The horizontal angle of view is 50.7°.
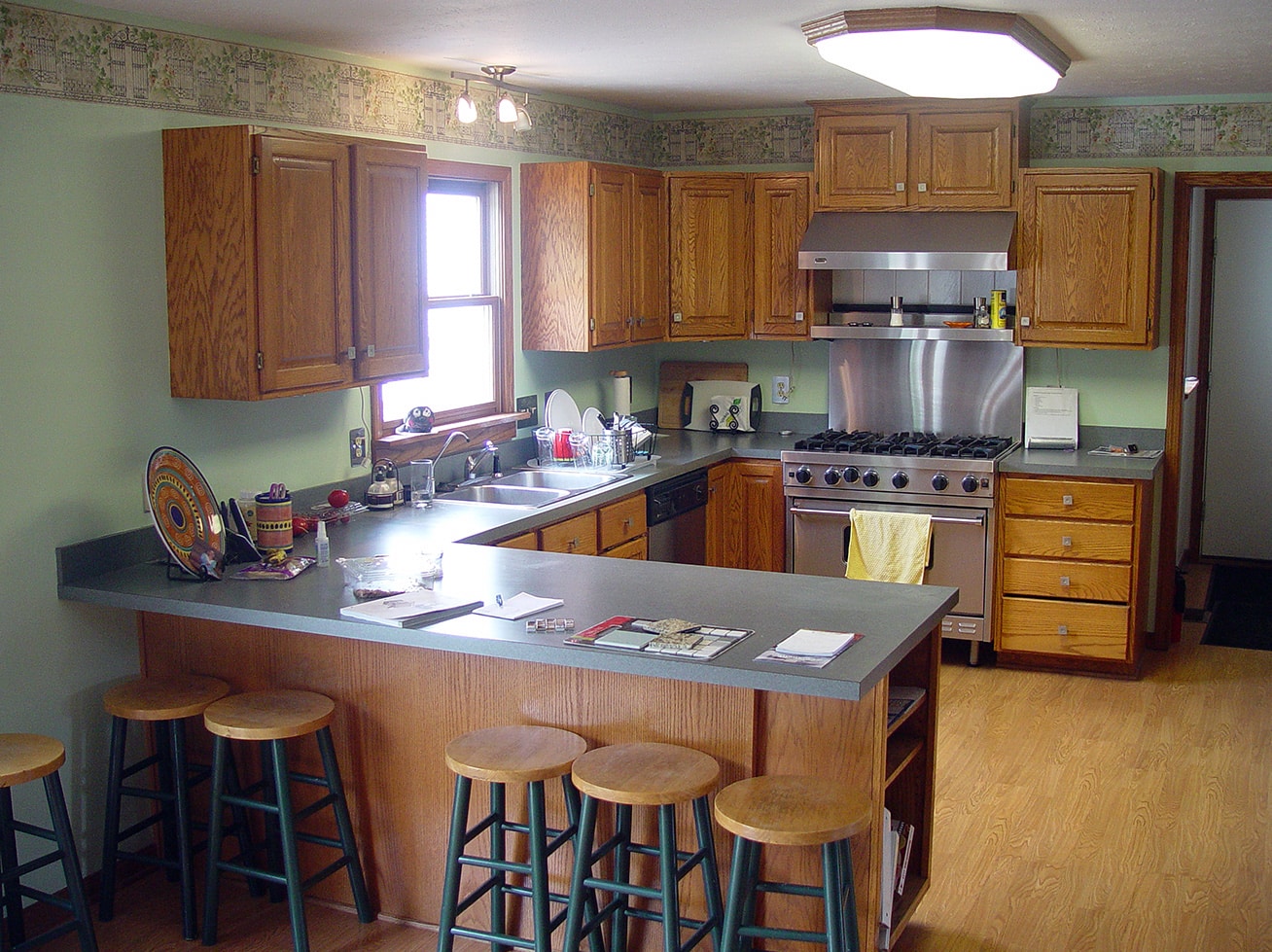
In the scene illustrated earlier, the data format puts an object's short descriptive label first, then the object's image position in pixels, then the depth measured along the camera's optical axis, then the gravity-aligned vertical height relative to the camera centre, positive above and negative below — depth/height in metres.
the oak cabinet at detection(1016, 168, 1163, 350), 5.64 +0.28
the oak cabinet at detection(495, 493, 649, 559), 4.67 -0.75
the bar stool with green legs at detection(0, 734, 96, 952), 3.12 -1.19
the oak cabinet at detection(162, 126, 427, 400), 3.67 +0.20
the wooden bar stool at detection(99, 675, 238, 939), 3.46 -1.15
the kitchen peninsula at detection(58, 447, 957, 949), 3.07 -0.87
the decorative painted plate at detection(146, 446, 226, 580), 3.59 -0.50
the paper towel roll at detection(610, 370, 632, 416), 6.36 -0.32
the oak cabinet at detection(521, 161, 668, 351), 5.52 +0.31
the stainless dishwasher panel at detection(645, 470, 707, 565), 5.55 -0.82
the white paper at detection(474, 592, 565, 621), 3.28 -0.69
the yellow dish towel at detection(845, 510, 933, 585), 4.86 -0.82
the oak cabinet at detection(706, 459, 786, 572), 6.16 -0.87
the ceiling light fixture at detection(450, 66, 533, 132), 4.80 +0.80
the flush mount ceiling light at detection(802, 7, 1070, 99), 3.65 +0.80
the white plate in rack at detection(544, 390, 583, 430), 5.81 -0.37
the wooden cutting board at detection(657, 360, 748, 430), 6.86 -0.26
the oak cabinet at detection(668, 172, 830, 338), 6.20 +0.32
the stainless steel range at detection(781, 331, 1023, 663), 5.76 -0.56
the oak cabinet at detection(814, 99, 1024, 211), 5.75 +0.74
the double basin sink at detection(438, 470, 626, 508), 5.06 -0.62
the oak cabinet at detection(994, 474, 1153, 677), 5.60 -1.04
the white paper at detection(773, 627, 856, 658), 2.92 -0.70
